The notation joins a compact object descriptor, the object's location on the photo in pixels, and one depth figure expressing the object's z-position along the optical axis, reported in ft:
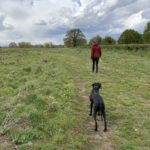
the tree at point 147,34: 131.54
